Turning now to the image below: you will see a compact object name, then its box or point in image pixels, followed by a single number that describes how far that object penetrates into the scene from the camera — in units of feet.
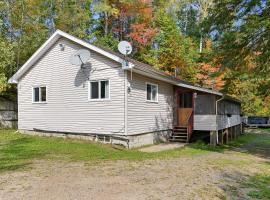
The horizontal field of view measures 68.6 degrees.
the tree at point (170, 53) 61.83
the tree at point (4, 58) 41.49
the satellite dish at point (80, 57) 31.62
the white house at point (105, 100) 30.75
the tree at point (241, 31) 25.87
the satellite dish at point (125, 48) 31.04
